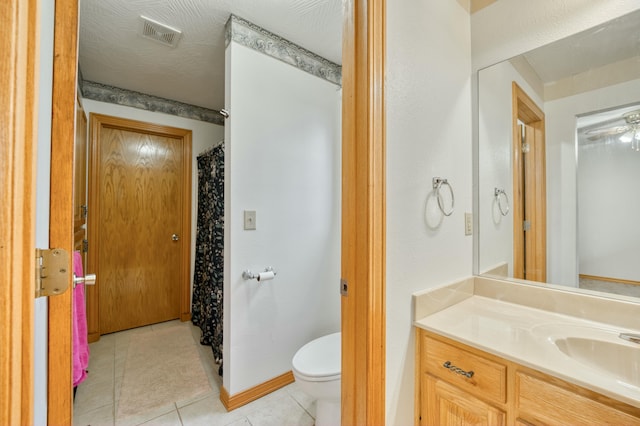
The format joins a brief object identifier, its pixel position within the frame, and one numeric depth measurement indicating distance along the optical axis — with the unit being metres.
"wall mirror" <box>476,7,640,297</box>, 1.08
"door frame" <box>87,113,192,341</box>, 2.57
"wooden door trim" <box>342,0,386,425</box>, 0.91
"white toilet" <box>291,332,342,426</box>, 1.39
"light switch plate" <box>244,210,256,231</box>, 1.76
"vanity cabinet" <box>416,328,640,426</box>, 0.72
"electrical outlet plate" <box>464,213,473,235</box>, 1.37
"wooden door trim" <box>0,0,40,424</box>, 0.37
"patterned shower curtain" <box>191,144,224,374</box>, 2.20
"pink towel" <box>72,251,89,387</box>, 1.34
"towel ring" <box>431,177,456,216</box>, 1.18
